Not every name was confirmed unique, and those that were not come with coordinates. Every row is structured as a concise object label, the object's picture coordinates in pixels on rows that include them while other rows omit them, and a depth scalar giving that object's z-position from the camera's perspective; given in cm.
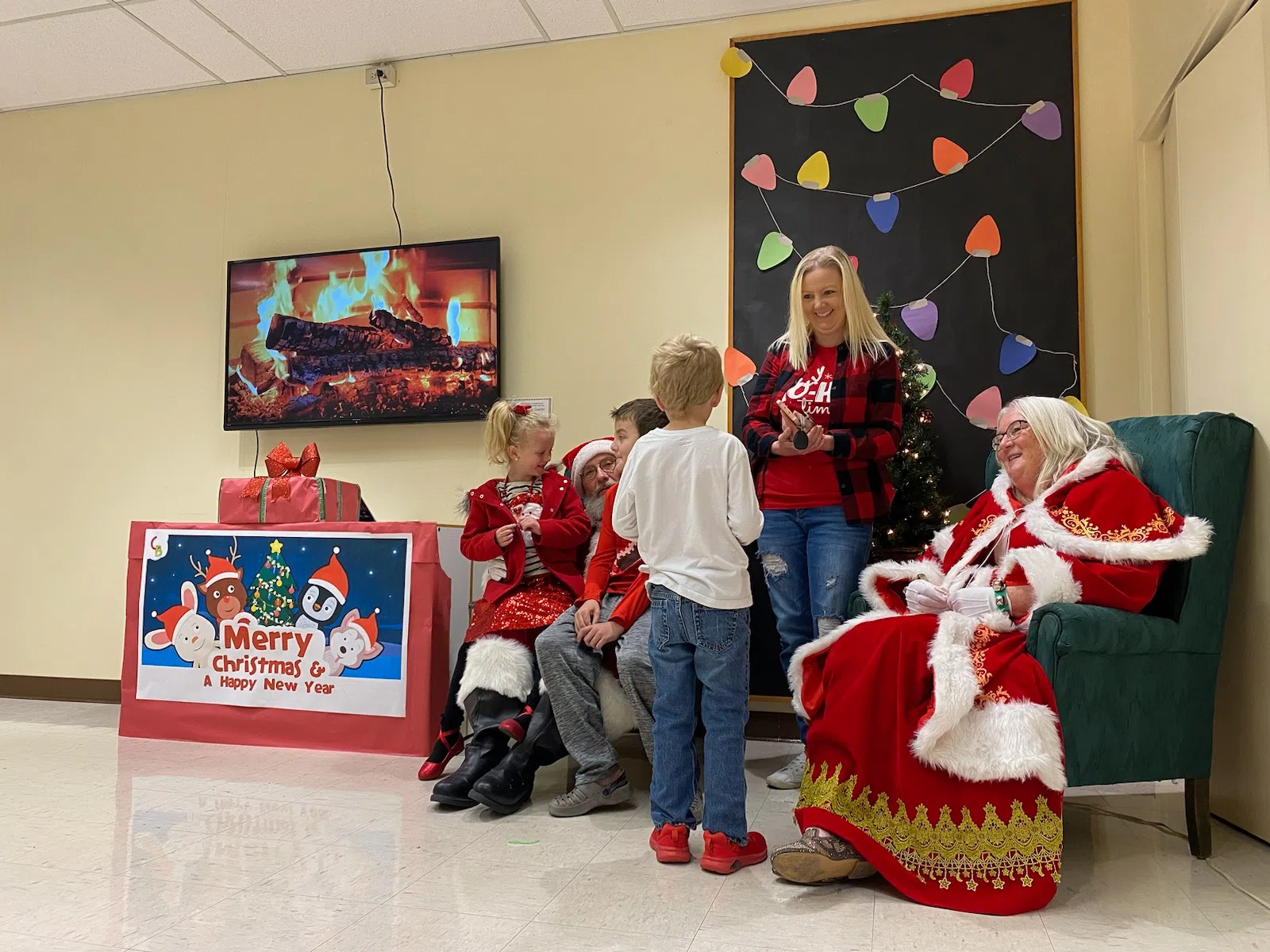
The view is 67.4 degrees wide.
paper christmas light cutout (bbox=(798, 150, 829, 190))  361
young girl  269
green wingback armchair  196
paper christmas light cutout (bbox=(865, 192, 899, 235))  352
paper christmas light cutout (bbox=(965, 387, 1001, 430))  336
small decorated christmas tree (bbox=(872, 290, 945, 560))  309
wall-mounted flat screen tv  390
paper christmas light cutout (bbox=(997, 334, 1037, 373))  336
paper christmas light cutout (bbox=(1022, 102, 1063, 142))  340
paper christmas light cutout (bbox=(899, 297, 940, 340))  344
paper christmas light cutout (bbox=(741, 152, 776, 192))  366
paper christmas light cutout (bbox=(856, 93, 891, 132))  355
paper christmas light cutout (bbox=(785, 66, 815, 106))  364
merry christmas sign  314
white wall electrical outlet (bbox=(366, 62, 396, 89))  411
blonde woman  258
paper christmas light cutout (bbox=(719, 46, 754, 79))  371
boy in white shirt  201
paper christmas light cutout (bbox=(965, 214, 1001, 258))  342
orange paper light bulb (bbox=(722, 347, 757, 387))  361
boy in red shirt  249
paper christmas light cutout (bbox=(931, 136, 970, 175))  347
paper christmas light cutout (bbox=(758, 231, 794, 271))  362
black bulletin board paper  338
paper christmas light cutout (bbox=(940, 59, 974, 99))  348
